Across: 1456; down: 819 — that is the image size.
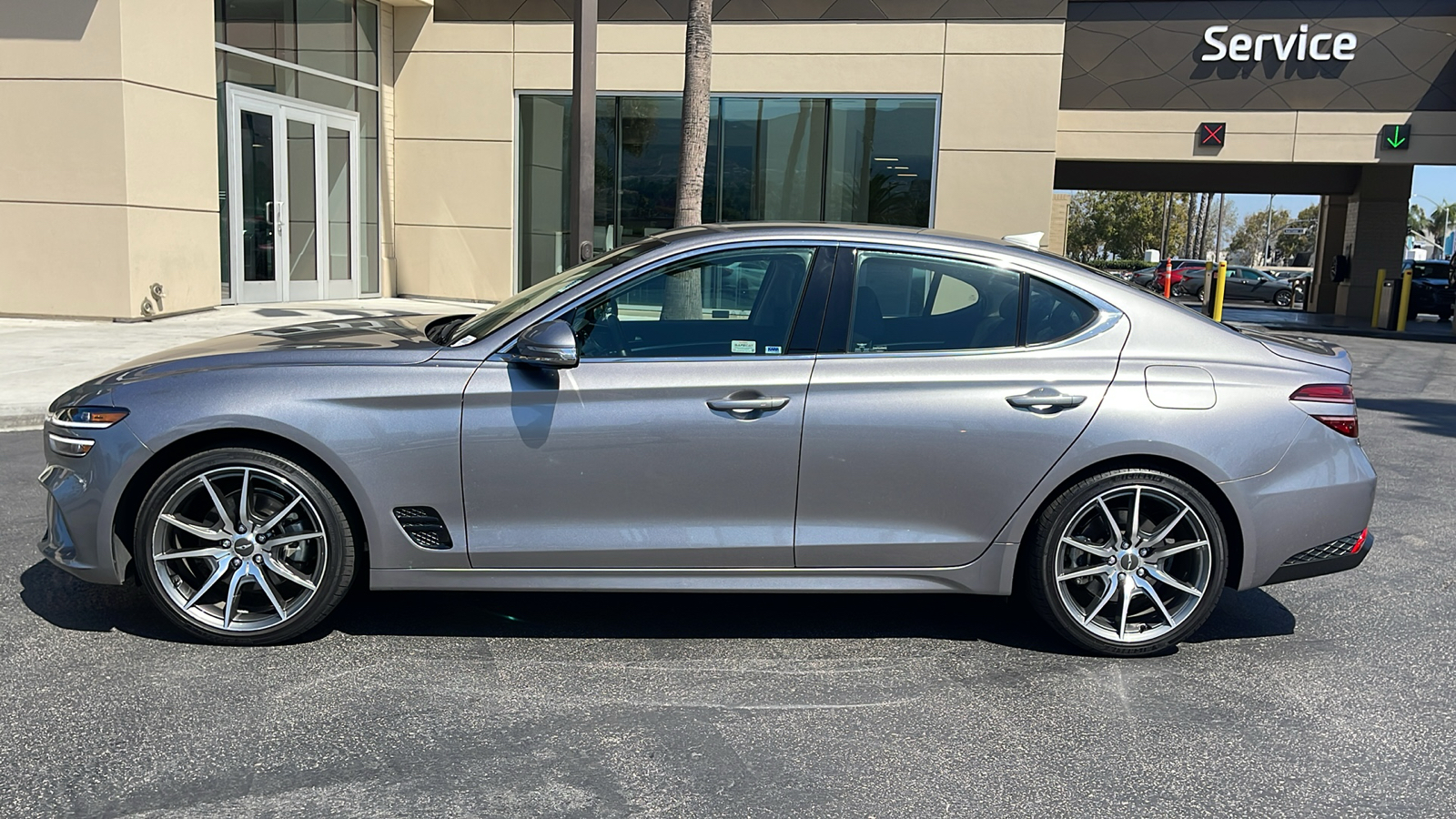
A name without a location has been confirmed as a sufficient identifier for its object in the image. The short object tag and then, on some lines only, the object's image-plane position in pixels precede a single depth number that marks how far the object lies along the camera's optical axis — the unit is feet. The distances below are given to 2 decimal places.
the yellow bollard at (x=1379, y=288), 84.48
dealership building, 45.39
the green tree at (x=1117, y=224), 236.02
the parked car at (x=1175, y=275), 123.87
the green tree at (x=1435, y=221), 364.38
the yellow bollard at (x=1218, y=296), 67.77
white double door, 52.80
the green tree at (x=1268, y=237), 325.62
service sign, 70.28
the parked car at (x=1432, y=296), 99.96
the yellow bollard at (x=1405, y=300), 80.43
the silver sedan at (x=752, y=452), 13.14
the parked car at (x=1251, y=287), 124.36
